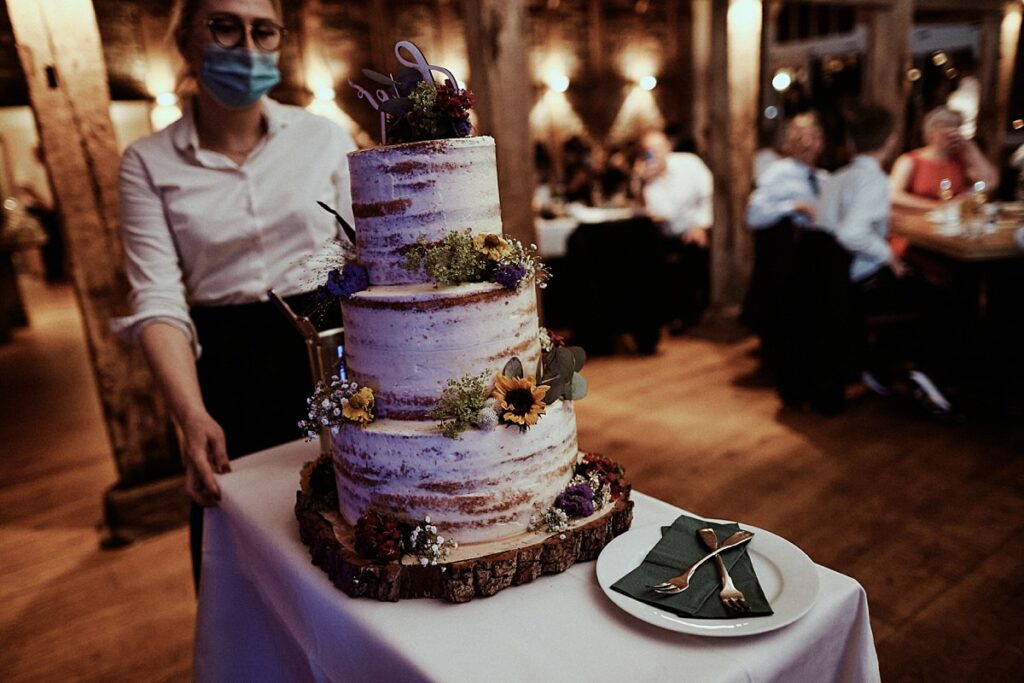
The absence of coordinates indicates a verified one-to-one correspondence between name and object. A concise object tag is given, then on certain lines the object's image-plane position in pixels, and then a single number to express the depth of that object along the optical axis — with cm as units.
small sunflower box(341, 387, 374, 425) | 123
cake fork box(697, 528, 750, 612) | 103
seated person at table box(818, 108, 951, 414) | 393
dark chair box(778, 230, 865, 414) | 380
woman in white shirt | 171
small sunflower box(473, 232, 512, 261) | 120
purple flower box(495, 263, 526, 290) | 119
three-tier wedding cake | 117
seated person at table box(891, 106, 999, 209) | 501
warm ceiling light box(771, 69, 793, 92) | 1200
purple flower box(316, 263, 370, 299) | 127
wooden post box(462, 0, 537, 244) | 368
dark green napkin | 104
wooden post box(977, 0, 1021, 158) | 798
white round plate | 100
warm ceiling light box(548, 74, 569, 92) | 1068
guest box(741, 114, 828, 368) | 430
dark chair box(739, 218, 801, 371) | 421
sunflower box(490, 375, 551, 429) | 117
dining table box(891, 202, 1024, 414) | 370
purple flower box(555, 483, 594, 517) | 125
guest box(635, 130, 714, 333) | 595
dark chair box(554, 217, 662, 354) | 530
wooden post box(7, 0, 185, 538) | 288
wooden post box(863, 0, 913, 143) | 616
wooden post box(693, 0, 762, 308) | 533
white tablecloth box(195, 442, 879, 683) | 96
